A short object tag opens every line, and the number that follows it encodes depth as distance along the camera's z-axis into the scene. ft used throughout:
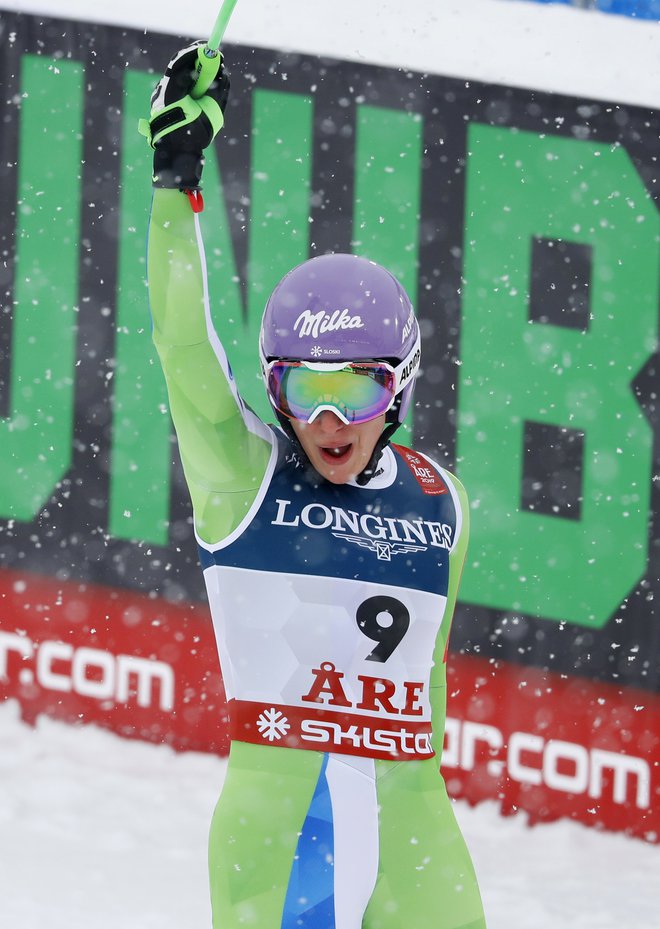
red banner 59.58
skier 47.22
